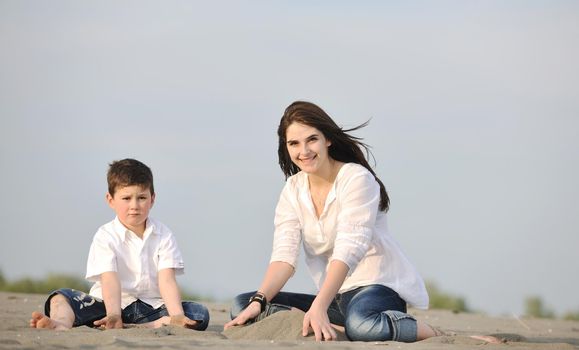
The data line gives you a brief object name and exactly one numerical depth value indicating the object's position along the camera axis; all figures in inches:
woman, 410.7
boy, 456.5
